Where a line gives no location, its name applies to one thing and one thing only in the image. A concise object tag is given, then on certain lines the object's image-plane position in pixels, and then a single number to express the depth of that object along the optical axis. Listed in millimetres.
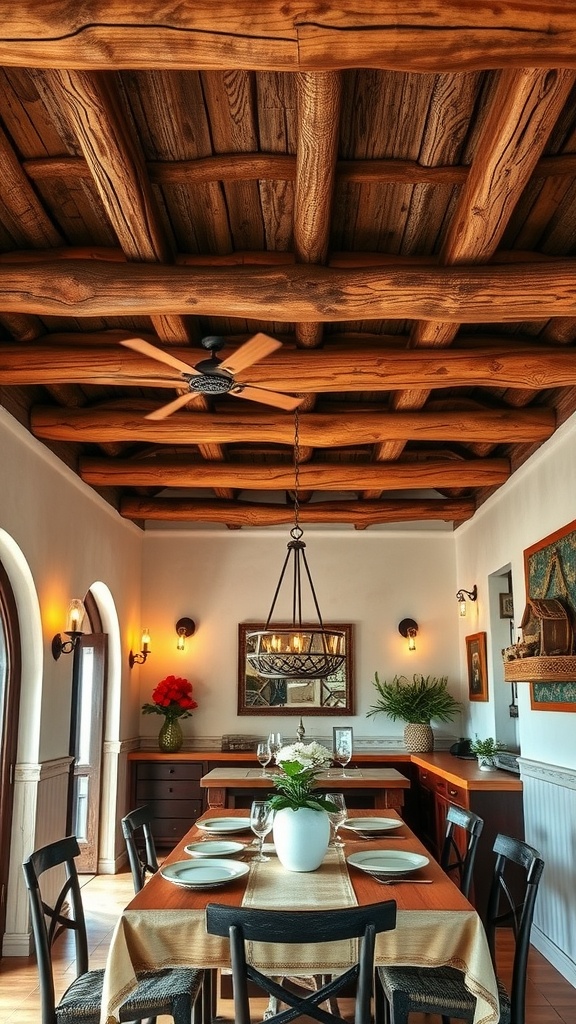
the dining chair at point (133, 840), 3436
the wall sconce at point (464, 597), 7030
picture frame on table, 3756
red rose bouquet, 7188
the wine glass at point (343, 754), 3770
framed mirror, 7492
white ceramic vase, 2965
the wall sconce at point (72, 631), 5257
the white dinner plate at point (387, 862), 2900
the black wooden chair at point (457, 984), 2684
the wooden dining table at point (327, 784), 5664
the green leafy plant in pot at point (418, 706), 7121
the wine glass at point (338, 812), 3225
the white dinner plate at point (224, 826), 3691
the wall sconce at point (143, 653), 7352
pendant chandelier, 3568
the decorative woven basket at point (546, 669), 4145
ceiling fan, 3082
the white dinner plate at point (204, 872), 2758
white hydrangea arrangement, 3023
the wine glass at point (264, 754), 3951
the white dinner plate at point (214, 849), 3201
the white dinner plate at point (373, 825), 3679
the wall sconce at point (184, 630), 7594
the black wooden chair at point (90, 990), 2664
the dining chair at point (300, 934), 2111
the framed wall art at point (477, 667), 6637
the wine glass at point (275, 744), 3997
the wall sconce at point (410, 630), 7598
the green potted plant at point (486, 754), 5809
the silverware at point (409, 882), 2838
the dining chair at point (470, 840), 3445
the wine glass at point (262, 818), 3059
